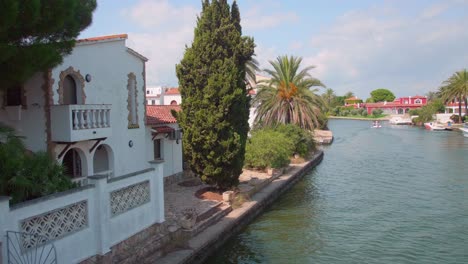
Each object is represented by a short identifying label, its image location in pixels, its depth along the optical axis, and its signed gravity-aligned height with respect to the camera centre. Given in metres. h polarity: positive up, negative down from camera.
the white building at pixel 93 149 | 7.30 -1.16
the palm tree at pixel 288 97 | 32.06 +1.34
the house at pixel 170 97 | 46.22 +2.13
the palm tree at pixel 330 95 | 136.62 +6.21
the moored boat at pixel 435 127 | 67.81 -2.49
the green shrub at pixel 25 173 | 7.03 -1.02
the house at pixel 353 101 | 153.00 +4.65
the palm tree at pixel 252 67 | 28.12 +3.25
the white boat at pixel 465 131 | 55.46 -2.65
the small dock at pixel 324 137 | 46.91 -2.79
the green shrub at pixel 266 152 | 22.64 -2.09
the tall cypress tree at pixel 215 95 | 15.49 +0.75
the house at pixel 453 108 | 96.81 +0.88
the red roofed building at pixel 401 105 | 126.69 +2.39
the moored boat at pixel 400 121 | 86.19 -1.81
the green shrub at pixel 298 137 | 28.30 -1.65
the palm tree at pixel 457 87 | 70.19 +4.18
